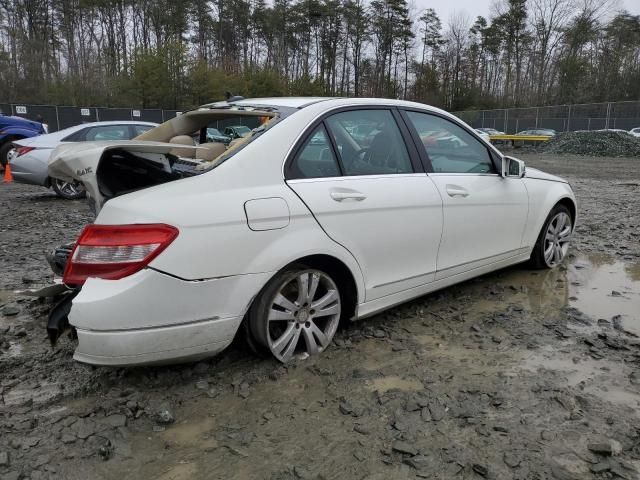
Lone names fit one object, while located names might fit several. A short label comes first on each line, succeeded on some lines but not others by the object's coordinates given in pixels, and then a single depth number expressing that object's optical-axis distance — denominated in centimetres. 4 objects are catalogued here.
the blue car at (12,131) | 1401
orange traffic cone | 904
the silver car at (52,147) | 911
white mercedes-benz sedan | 254
